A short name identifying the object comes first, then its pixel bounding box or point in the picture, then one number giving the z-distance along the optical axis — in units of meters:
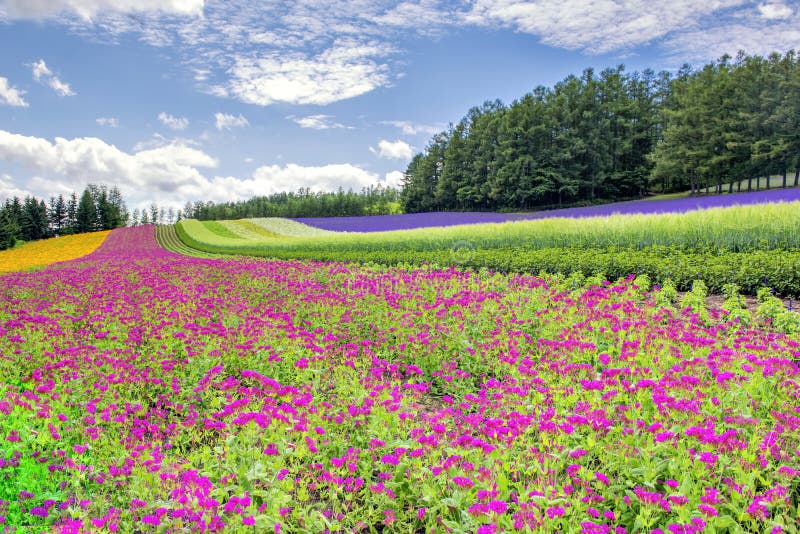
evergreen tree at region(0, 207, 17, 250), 49.91
